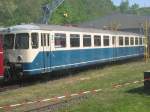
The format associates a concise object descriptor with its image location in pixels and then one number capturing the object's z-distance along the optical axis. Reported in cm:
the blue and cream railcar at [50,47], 1315
